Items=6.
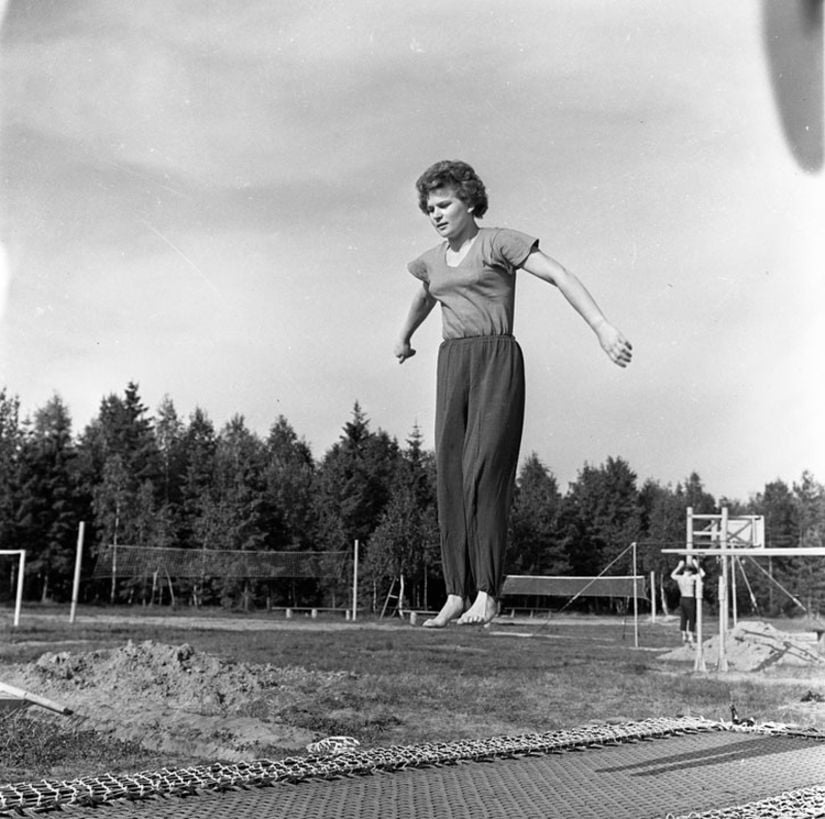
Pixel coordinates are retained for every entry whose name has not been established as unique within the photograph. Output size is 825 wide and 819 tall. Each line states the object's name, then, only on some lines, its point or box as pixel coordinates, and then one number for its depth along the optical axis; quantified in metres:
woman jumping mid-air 3.09
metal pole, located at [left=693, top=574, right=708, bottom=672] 6.39
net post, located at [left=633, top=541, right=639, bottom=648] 6.43
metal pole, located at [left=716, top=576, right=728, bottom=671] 6.31
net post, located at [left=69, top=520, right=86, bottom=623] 6.72
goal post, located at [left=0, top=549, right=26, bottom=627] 6.43
